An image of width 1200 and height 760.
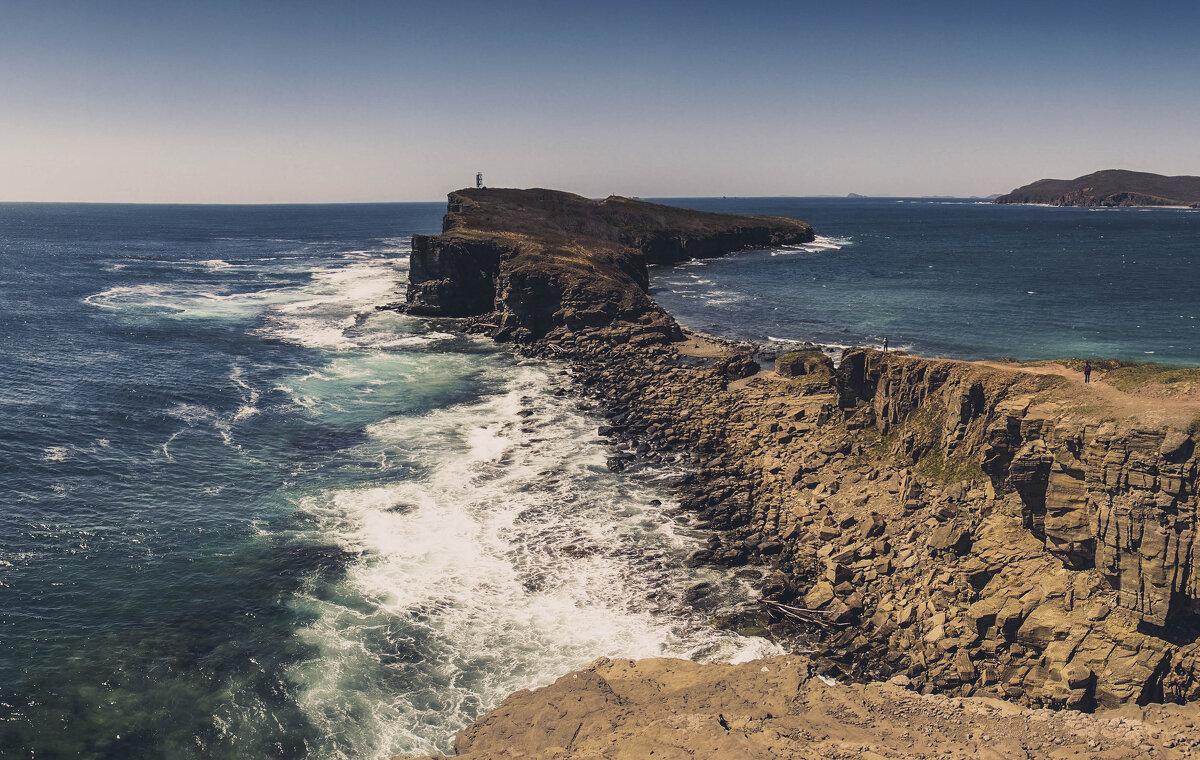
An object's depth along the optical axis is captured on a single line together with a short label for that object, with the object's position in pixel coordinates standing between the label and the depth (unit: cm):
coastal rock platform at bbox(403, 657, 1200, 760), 2186
